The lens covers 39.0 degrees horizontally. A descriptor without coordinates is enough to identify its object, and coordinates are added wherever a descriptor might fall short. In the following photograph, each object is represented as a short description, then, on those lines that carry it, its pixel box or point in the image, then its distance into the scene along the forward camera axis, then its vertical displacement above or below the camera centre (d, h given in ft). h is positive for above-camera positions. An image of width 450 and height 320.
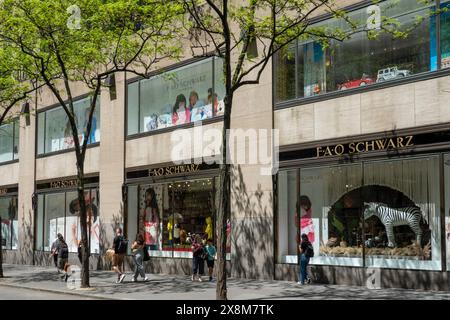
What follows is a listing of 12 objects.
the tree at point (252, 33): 52.29 +15.70
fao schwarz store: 59.21 +5.37
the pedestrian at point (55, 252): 87.62 -5.60
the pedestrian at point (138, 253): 73.46 -4.85
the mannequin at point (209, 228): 81.00 -2.24
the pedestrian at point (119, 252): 74.08 -4.80
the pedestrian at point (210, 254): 73.56 -5.11
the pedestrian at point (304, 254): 65.92 -4.58
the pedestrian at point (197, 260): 73.92 -5.73
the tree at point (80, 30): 64.08 +19.15
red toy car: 65.26 +13.16
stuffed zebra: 61.41 -0.68
